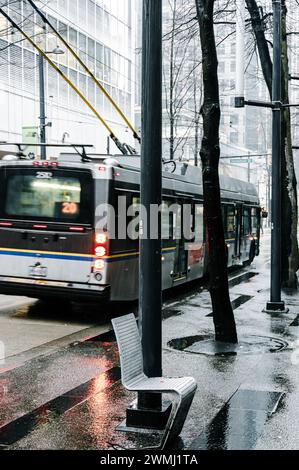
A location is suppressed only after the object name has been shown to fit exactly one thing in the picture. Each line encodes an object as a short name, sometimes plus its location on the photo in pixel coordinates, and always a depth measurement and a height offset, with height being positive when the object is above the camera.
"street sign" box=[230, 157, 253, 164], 71.62 +7.51
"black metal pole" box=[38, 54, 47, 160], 24.02 +4.15
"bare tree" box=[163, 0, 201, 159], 26.55 +6.63
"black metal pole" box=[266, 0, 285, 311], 13.36 +0.95
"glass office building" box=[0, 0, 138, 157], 32.44 +8.52
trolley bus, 11.73 -0.07
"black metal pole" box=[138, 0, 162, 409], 6.11 +0.48
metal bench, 5.55 -1.33
